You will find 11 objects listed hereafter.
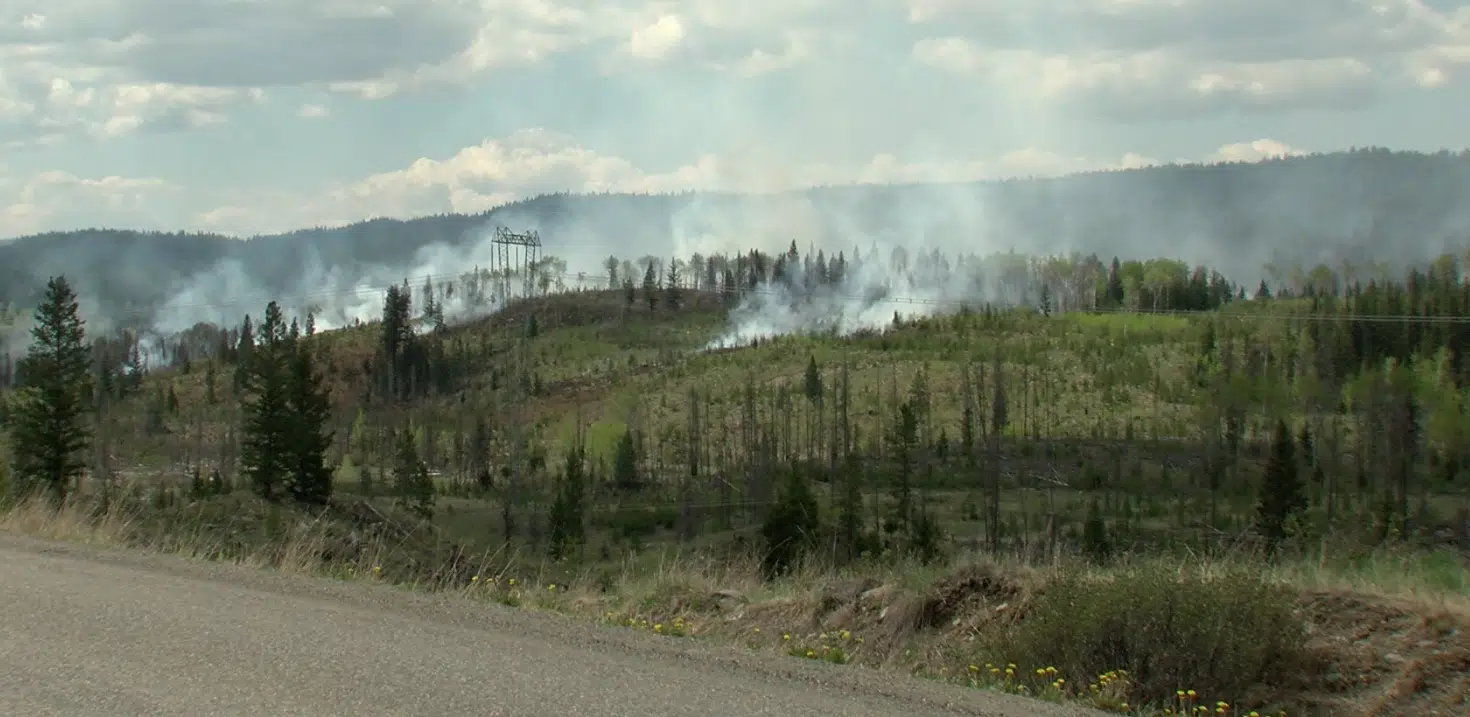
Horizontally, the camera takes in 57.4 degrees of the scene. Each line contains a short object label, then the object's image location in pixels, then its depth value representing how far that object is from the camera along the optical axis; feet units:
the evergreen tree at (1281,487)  189.16
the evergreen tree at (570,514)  191.08
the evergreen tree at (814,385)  416.05
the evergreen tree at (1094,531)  141.48
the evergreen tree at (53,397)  180.55
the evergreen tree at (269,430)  205.57
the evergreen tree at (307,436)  202.18
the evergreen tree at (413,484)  229.04
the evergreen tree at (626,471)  322.75
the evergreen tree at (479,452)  352.49
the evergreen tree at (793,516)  164.05
